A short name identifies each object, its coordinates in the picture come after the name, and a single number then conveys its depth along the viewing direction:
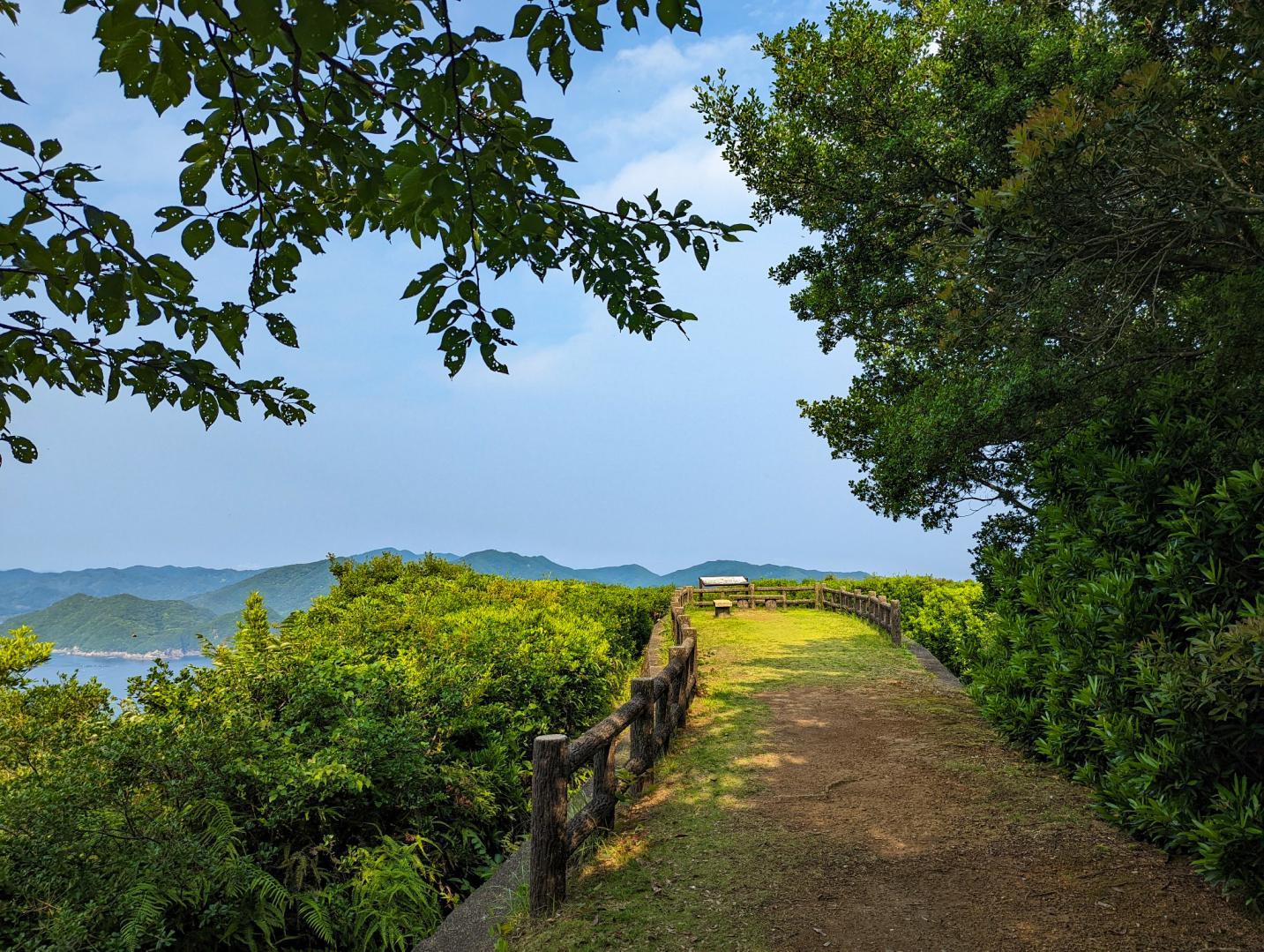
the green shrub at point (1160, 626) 4.27
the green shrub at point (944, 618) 15.67
